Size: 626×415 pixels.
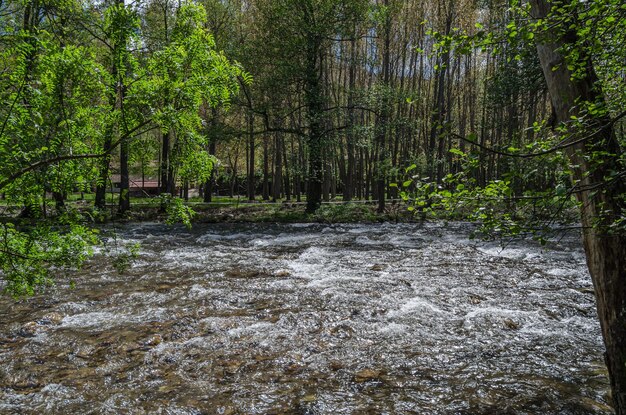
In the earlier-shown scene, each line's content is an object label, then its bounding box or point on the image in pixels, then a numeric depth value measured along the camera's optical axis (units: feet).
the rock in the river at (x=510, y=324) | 21.25
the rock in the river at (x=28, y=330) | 19.94
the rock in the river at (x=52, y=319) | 21.54
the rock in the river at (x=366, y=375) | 16.10
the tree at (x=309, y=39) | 64.08
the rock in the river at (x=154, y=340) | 19.06
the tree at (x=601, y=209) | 9.80
